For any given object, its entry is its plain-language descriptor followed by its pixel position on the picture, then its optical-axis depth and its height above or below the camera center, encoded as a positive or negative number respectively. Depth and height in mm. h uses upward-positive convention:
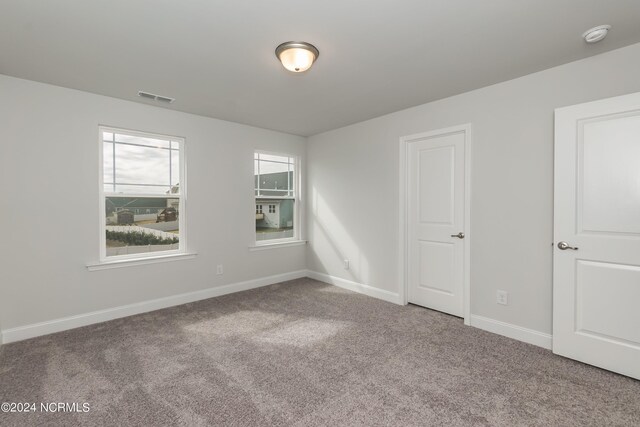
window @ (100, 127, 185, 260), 3391 +189
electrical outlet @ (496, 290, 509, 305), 2926 -838
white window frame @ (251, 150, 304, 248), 5148 +169
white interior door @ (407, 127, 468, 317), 3334 -97
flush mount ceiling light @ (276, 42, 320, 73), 2195 +1167
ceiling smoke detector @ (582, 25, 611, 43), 2020 +1231
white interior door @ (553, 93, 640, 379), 2193 -171
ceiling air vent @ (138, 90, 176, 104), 3162 +1233
